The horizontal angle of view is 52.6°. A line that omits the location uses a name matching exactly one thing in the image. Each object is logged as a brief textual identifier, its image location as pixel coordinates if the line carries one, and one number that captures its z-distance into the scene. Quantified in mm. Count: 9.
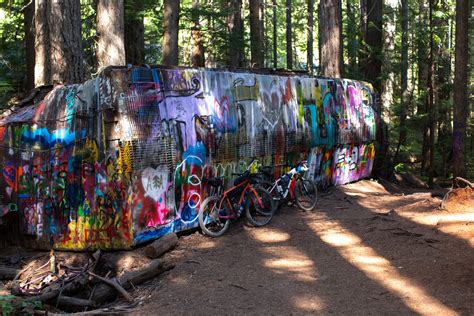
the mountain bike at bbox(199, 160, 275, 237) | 8977
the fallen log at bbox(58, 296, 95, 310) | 6797
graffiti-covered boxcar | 7816
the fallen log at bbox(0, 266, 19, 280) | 7996
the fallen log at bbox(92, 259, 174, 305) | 6930
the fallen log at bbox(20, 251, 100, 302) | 6879
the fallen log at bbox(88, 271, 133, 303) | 6676
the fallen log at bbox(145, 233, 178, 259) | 7801
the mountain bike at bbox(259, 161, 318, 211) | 10141
